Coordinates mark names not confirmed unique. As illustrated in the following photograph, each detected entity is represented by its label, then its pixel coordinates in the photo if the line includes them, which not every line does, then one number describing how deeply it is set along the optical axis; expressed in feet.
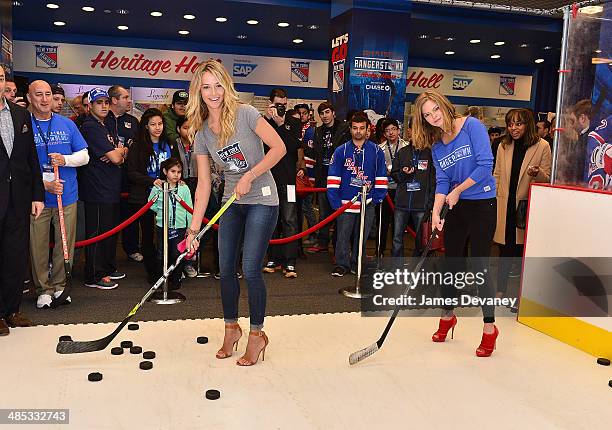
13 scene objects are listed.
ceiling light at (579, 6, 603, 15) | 12.49
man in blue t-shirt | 13.12
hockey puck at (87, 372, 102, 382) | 9.52
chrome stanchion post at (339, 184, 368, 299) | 15.69
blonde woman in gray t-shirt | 9.50
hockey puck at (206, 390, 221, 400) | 9.04
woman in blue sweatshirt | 10.68
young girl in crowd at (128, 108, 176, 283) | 15.71
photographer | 17.26
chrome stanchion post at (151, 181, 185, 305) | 14.39
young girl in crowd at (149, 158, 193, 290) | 15.28
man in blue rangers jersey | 17.25
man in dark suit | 11.29
